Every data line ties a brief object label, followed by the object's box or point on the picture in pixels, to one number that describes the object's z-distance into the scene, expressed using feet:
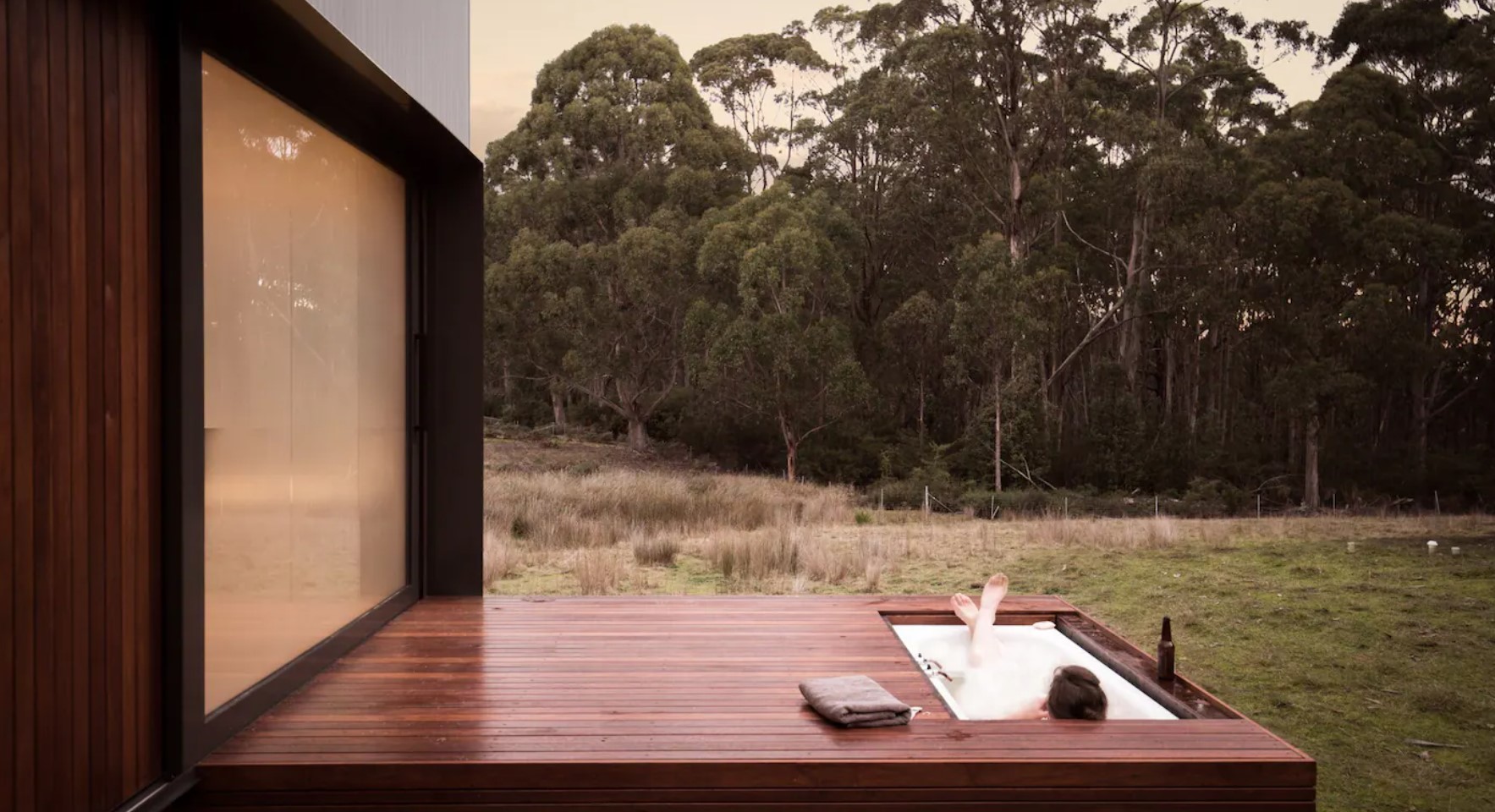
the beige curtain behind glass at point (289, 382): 8.95
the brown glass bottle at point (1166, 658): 11.00
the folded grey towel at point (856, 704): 9.03
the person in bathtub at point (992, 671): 13.23
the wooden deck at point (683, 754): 8.24
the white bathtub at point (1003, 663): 13.35
